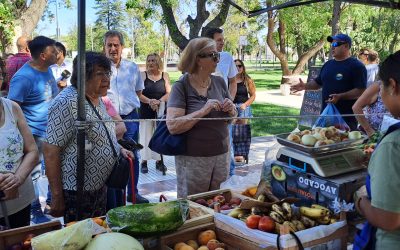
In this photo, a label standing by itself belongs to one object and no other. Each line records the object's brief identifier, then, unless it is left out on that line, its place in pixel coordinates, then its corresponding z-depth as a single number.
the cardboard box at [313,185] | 2.18
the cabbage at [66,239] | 1.60
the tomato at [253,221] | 1.96
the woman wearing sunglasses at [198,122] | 2.85
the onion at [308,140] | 2.47
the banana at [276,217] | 1.99
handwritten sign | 7.88
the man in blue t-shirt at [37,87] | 4.00
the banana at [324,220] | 2.04
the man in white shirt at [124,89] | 4.59
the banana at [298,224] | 1.96
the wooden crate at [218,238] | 1.95
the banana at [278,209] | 2.03
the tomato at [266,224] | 1.92
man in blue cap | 4.64
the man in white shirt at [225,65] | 5.03
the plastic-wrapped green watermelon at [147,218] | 1.83
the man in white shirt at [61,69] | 5.86
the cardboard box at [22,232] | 1.92
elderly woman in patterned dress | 2.41
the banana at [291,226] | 1.89
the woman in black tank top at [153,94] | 5.89
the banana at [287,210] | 2.04
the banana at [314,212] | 2.05
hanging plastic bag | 3.47
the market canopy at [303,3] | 2.15
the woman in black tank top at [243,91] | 6.57
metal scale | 2.31
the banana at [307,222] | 2.00
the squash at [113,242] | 1.61
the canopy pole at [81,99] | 1.74
